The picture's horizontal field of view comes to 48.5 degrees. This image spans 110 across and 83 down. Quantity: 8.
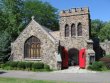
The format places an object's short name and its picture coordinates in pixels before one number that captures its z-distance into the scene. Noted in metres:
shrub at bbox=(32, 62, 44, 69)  15.72
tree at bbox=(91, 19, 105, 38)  38.67
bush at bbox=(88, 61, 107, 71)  15.21
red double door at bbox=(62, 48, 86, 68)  16.96
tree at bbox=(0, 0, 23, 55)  19.91
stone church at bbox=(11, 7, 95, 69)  16.65
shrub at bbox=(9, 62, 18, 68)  16.25
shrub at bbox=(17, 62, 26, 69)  16.08
